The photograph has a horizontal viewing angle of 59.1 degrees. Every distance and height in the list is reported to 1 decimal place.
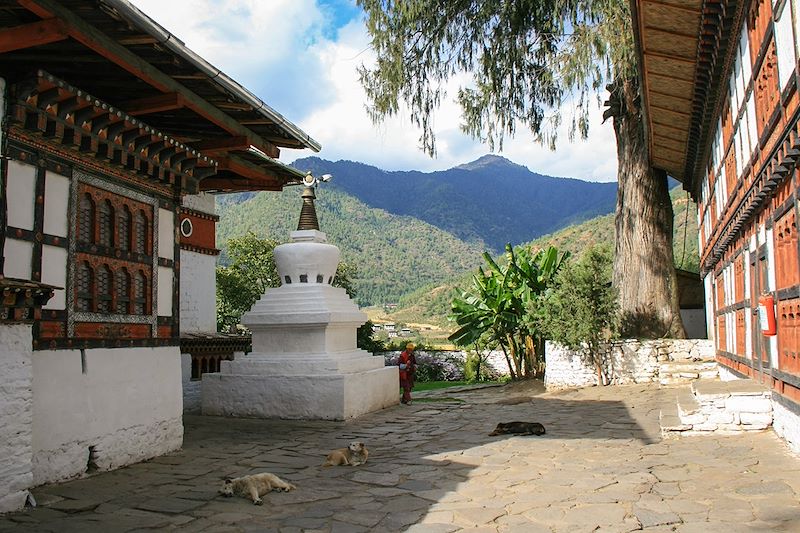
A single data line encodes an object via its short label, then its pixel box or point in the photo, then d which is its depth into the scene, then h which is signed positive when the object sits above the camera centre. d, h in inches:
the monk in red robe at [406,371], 538.9 -35.6
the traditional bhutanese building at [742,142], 275.6 +91.4
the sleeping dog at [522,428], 368.2 -54.2
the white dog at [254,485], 238.6 -54.8
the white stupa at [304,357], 447.8 -21.0
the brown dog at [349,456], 297.4 -55.2
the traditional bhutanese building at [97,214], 226.2 +47.0
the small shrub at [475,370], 887.1 -58.4
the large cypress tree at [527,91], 609.0 +208.1
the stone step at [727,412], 331.3 -42.4
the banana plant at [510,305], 714.2 +20.5
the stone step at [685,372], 557.6 -38.8
